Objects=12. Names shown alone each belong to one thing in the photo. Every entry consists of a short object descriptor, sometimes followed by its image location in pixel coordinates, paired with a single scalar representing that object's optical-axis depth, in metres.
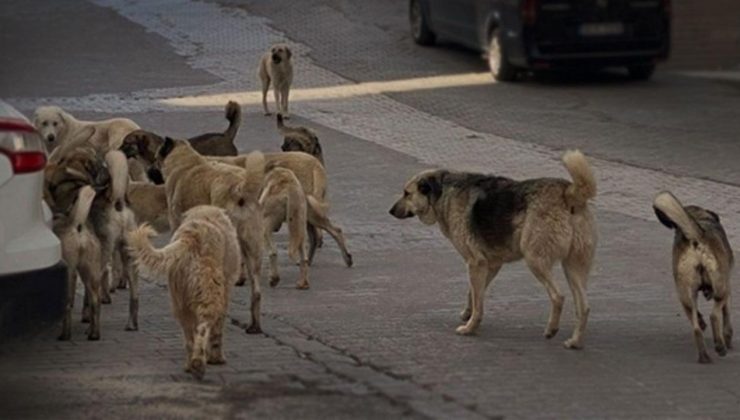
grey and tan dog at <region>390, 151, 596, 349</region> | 19.64
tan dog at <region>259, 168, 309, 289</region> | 23.33
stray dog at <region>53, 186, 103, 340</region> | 19.09
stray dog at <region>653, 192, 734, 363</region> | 18.97
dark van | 44.19
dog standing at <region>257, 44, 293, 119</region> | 40.87
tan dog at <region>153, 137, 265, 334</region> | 20.61
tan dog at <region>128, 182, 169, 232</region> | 23.77
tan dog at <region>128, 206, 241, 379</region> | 17.61
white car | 15.57
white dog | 27.44
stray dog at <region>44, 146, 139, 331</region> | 19.98
